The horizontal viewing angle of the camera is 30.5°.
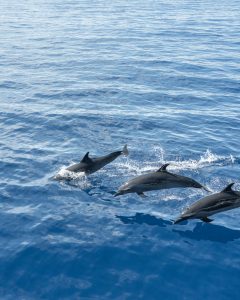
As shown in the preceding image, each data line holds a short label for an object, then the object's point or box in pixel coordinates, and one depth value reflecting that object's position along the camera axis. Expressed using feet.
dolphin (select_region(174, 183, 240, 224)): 40.09
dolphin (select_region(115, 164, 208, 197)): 44.39
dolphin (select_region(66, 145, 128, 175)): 49.93
